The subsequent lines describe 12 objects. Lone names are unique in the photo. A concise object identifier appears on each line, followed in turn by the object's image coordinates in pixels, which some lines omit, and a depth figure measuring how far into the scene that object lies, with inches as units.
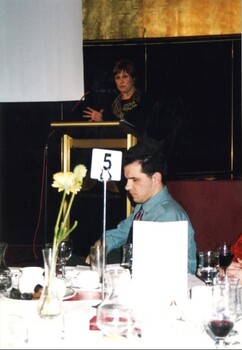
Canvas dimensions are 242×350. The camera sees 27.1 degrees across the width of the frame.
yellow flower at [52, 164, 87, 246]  54.9
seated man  101.7
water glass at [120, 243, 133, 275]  74.0
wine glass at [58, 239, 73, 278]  75.4
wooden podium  122.8
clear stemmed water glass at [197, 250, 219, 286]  70.1
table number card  72.3
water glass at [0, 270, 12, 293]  63.7
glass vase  51.1
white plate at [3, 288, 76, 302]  61.5
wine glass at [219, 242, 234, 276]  73.8
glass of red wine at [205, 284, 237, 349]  46.8
